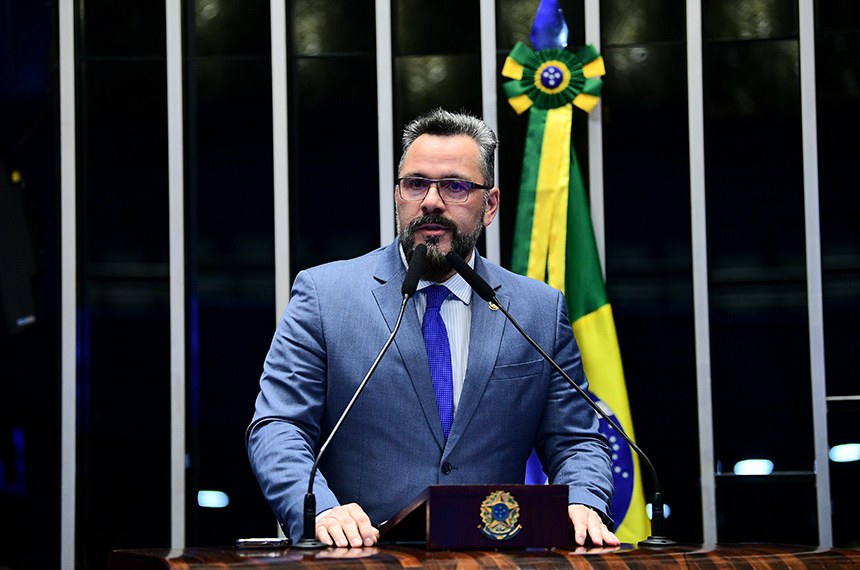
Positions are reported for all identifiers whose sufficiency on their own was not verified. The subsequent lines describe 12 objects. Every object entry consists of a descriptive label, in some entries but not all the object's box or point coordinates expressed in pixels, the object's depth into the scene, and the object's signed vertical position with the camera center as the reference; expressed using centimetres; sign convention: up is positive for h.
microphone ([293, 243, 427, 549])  393 -13
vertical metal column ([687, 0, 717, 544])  913 +21
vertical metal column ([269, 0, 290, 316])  944 +65
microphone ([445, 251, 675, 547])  437 +6
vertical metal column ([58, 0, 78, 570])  925 +20
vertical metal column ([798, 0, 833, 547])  907 +15
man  502 -11
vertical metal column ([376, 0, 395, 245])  946 +80
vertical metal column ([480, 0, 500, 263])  933 +97
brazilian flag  862 +36
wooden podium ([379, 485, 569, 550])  369 -30
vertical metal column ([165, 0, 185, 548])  930 +27
